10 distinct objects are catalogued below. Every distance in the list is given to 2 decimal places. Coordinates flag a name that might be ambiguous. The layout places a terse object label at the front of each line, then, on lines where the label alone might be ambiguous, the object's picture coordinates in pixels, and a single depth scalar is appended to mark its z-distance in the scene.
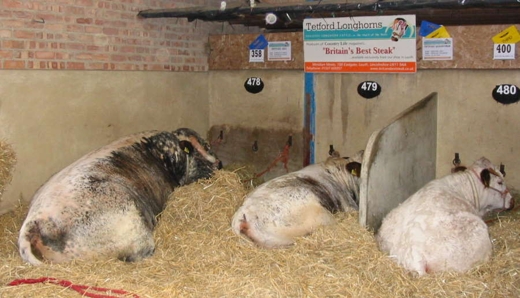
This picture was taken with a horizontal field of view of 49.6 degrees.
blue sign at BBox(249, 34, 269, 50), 7.13
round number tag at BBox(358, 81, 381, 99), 6.46
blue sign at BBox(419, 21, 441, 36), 5.96
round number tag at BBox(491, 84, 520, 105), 5.70
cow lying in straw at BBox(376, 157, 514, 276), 3.95
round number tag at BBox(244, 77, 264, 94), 7.29
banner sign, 6.08
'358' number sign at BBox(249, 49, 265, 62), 7.19
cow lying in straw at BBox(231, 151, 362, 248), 4.59
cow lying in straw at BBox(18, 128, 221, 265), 4.09
